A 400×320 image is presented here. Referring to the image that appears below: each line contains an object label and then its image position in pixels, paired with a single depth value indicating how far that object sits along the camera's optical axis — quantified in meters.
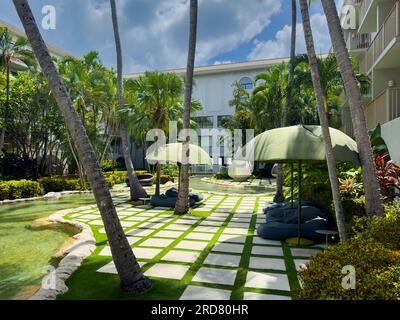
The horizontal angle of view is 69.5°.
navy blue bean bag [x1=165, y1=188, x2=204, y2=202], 13.53
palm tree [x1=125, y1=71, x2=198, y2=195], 13.62
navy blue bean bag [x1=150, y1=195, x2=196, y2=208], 12.95
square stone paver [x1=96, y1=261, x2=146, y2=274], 5.50
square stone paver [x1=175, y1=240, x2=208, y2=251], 7.06
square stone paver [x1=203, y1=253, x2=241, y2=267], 5.96
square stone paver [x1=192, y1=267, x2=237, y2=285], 5.09
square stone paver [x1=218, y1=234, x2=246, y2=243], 7.77
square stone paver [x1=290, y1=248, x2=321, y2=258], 6.54
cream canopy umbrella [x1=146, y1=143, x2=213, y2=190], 12.19
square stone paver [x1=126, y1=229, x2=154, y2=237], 8.38
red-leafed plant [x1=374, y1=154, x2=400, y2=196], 7.50
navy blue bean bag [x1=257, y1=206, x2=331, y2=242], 7.45
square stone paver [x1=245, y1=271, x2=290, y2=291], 4.89
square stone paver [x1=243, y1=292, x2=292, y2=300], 4.47
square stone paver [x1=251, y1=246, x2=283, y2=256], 6.68
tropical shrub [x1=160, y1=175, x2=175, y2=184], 25.45
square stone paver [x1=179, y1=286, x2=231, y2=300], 4.47
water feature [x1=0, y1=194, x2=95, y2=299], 5.37
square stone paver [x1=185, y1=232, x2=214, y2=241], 7.97
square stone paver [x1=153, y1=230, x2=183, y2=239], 8.16
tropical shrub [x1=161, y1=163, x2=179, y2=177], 30.40
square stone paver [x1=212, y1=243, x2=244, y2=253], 6.92
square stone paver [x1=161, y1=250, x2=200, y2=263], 6.22
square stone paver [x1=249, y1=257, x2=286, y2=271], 5.79
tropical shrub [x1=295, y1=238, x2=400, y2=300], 2.86
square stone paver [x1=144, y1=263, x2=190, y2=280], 5.29
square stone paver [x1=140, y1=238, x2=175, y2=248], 7.29
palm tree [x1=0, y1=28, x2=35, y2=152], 17.08
